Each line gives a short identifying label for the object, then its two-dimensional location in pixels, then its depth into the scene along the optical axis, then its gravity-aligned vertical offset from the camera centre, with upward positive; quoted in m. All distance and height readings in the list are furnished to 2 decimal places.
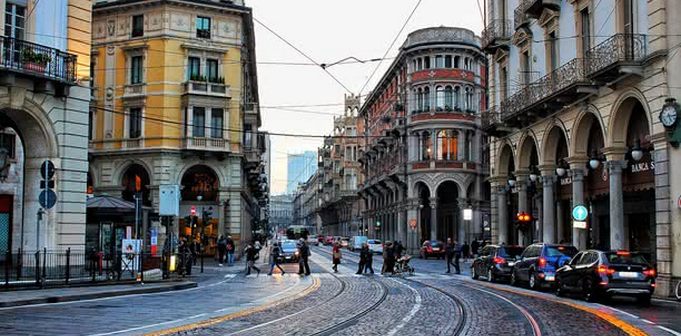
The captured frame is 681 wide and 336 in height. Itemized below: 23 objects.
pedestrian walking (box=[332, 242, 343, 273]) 40.28 -1.91
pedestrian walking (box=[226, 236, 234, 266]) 46.91 -2.01
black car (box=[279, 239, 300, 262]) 51.23 -2.22
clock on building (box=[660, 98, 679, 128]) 23.14 +3.26
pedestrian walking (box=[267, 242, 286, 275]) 37.38 -1.91
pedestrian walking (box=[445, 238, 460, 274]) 40.23 -1.76
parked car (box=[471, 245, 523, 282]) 30.80 -1.65
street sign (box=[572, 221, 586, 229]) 29.17 -0.12
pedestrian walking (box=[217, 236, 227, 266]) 46.84 -1.85
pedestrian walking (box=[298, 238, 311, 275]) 36.62 -1.81
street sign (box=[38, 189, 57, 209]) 21.41 +0.52
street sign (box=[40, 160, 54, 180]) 21.99 +1.33
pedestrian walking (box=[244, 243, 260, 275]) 37.69 -2.00
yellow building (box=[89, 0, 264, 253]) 51.88 +7.63
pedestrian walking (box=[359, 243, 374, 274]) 38.34 -1.82
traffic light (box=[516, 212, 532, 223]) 36.28 +0.12
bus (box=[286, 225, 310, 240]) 108.06 -1.77
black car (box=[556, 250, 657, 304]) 20.97 -1.49
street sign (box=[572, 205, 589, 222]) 28.60 +0.29
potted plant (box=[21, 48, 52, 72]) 24.69 +5.06
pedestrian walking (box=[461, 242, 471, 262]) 56.76 -2.39
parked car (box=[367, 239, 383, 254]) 68.75 -2.44
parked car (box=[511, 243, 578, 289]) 26.17 -1.43
